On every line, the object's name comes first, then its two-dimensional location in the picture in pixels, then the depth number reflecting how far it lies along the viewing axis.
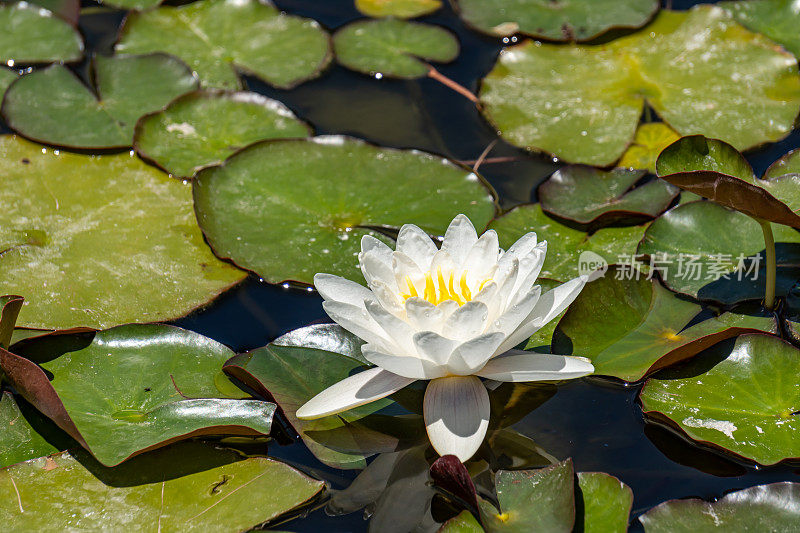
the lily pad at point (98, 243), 5.18
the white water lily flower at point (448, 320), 3.85
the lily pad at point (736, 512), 3.59
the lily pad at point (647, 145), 6.25
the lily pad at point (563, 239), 5.35
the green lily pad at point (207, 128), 6.41
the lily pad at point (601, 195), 5.57
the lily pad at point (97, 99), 6.60
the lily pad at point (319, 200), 5.46
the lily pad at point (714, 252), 4.98
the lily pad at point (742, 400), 4.00
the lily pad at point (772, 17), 7.36
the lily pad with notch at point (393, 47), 7.48
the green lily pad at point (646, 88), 6.46
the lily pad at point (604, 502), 3.61
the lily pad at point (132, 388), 4.00
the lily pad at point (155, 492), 3.80
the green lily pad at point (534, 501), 3.57
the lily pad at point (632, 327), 4.41
